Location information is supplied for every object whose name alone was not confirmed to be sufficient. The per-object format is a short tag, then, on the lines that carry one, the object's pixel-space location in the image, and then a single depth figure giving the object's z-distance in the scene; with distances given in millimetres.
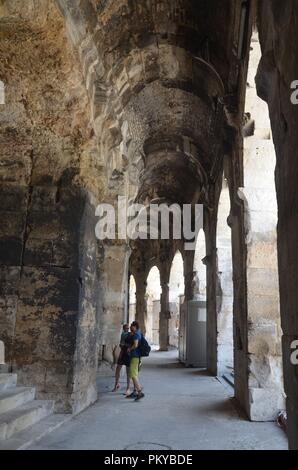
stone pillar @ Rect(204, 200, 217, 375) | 9777
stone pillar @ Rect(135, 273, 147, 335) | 22375
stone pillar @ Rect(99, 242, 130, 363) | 9922
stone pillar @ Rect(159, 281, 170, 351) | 20156
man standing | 6761
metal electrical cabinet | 11945
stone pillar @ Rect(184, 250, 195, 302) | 13819
